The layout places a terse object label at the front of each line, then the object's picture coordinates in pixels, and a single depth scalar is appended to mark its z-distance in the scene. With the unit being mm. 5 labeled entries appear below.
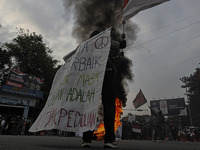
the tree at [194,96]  44916
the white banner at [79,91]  2350
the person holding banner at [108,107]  2606
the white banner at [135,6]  3566
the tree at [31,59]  25641
